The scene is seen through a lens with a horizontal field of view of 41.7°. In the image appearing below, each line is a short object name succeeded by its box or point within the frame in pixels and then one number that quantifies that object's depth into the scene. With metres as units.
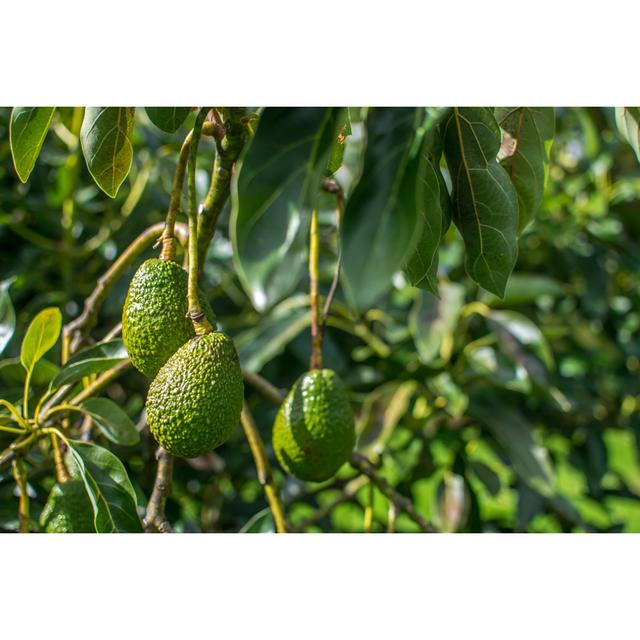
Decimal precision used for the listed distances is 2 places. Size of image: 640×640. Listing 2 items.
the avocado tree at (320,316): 0.51
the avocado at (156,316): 0.68
